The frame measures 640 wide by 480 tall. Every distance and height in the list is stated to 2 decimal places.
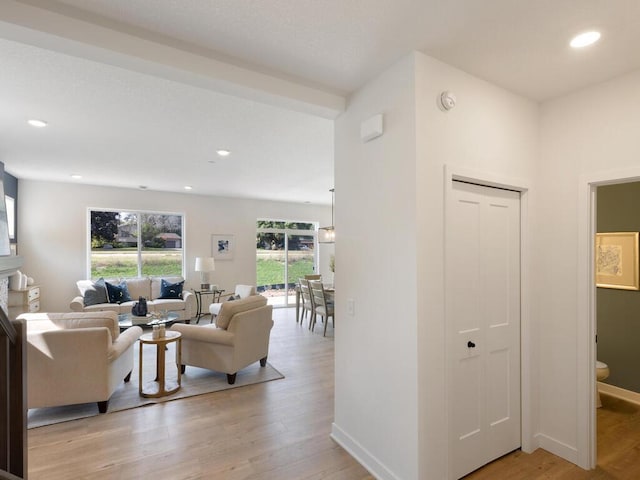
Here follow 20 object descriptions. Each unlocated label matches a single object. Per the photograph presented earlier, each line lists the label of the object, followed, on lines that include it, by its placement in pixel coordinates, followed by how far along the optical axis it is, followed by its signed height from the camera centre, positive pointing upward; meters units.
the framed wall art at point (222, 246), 7.90 -0.07
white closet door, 2.15 -0.56
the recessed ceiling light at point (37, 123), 3.28 +1.22
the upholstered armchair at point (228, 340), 3.76 -1.13
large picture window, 6.83 -0.01
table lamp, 7.19 -0.49
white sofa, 6.10 -1.09
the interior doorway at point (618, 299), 3.26 -0.59
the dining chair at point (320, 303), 5.82 -1.09
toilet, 3.12 -1.23
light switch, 2.48 -0.48
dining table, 5.86 -0.95
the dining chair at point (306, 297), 6.33 -1.09
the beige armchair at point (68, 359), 2.88 -1.03
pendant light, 6.13 +0.17
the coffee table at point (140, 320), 4.39 -1.08
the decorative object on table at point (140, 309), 4.76 -0.95
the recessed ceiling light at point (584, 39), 1.78 +1.13
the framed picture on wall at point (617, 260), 3.31 -0.19
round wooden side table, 3.44 -1.38
